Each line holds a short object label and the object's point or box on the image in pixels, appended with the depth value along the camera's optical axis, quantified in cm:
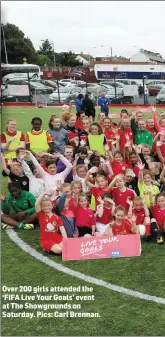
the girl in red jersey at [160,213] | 659
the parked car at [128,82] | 3544
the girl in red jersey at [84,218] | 640
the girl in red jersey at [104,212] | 655
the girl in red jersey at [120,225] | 618
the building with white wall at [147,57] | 6268
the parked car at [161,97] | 2958
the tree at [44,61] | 7353
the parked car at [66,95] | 3171
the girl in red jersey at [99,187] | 696
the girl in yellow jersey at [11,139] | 830
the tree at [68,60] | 7612
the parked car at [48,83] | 3734
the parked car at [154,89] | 3563
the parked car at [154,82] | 3761
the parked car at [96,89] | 3206
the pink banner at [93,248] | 588
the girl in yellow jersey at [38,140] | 853
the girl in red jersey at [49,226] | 602
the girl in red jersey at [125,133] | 891
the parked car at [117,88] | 3203
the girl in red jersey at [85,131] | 877
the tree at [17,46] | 5500
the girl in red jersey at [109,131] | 899
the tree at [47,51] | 8316
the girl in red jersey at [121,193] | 685
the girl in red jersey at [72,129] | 909
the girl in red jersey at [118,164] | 779
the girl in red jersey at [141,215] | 652
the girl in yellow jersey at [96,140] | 857
